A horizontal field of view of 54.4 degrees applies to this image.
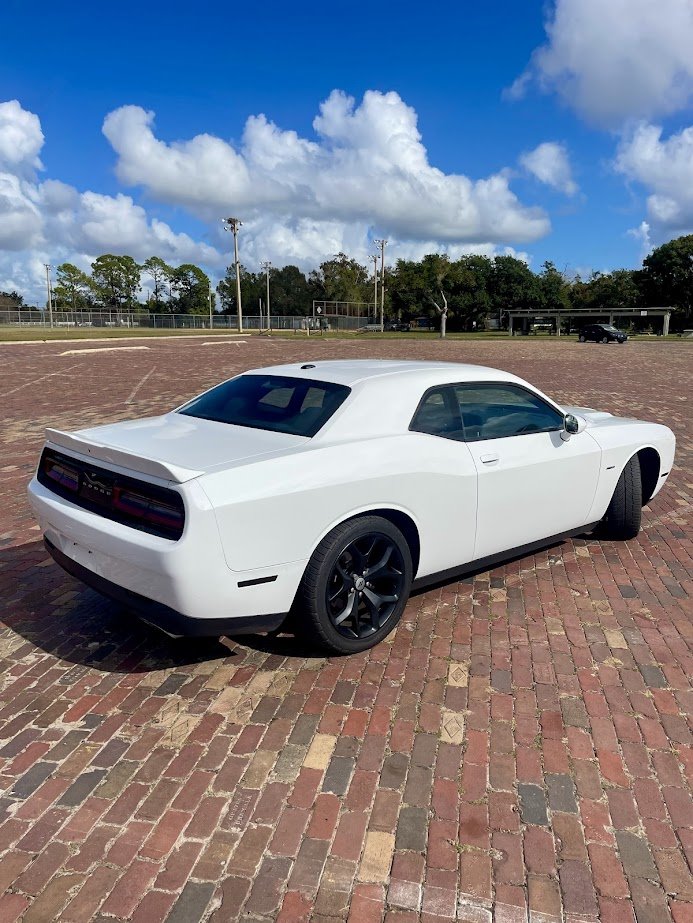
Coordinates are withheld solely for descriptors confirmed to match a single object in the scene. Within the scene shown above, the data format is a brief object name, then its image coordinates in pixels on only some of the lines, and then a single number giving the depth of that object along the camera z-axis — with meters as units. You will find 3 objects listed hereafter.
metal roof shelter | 69.88
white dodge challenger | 2.93
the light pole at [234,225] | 62.91
